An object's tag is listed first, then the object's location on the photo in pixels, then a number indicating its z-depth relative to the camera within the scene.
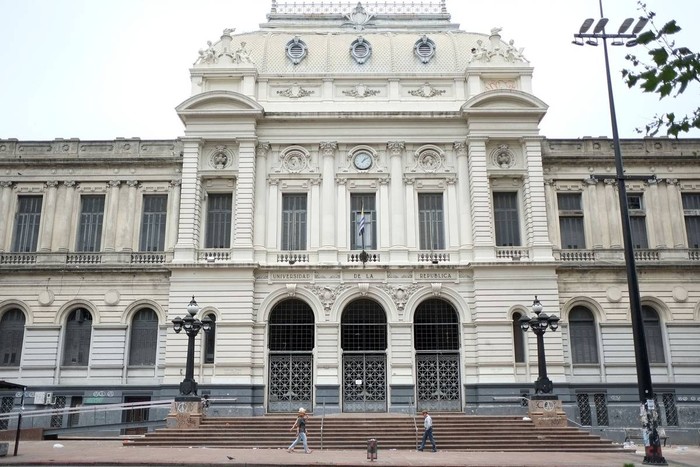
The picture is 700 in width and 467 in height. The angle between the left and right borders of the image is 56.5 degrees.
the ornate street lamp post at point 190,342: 25.11
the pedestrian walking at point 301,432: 21.45
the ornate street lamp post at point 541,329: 24.97
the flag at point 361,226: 31.30
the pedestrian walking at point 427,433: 22.23
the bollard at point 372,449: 19.28
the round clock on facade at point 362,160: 33.06
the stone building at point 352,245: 30.52
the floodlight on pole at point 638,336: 18.05
